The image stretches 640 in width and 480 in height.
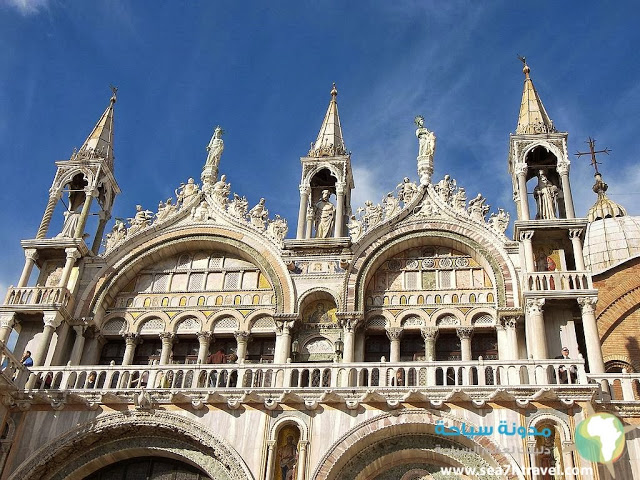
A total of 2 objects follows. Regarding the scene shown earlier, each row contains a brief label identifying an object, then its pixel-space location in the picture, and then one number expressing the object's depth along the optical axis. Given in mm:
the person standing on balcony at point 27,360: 20422
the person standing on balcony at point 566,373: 17016
